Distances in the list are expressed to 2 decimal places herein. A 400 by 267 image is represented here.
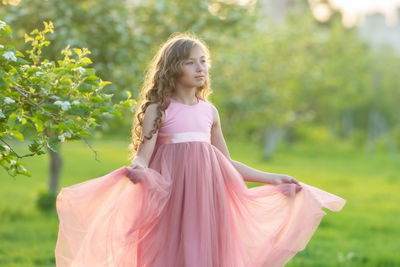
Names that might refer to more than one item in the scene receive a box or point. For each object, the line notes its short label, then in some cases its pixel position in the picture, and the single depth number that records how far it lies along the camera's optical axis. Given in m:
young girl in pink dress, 6.29
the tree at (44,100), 6.14
